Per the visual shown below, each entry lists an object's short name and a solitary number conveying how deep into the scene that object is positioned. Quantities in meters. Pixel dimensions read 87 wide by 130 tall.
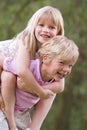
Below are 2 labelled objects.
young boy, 4.34
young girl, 4.42
